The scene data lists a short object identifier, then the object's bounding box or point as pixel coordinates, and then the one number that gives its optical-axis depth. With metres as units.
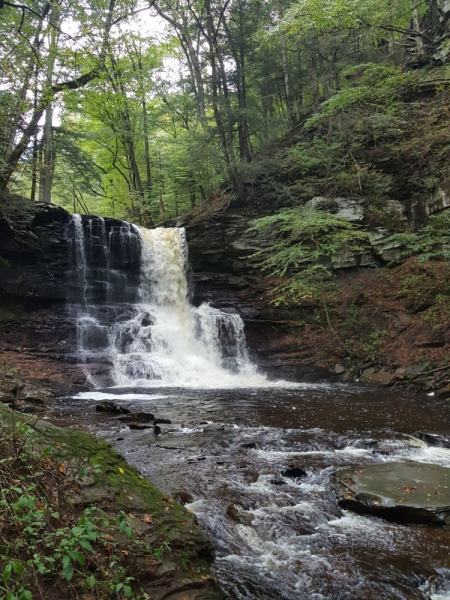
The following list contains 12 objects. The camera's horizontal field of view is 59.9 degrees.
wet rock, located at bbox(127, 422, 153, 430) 7.47
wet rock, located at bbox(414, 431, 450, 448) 6.30
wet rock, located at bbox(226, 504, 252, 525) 4.00
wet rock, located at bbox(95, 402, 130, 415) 8.76
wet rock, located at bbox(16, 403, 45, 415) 7.91
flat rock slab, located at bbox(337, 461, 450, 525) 3.95
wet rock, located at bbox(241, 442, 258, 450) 6.27
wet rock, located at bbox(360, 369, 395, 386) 12.01
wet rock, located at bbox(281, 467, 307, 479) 5.11
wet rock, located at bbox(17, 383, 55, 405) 9.30
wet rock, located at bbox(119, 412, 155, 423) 8.01
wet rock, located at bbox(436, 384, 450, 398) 9.95
